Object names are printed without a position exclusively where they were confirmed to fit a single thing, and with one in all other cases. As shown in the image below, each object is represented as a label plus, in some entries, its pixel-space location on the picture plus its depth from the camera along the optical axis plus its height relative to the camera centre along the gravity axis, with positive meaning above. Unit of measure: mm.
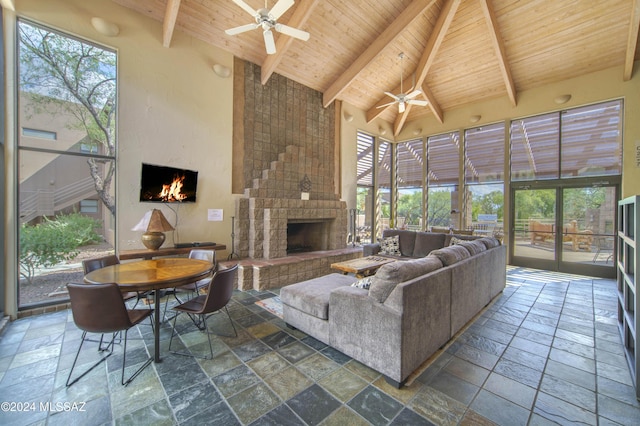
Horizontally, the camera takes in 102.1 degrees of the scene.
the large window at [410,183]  7987 +960
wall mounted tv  4020 +435
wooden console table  3617 -613
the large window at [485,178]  6621 +953
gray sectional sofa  1981 -874
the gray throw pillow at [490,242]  3738 -418
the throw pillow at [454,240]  4761 -492
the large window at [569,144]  5270 +1588
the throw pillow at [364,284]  2371 -663
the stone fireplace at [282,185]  4863 +579
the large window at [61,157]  3236 +703
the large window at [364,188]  7656 +748
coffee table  4059 -863
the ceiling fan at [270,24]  2904 +2326
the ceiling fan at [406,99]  5182 +2367
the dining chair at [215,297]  2283 -792
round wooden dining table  2107 -585
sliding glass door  5316 -247
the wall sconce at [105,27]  3585 +2582
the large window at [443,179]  7328 +1011
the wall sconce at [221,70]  4766 +2626
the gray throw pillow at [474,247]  3229 -425
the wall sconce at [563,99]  5605 +2536
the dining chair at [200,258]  3144 -614
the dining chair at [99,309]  1871 -734
